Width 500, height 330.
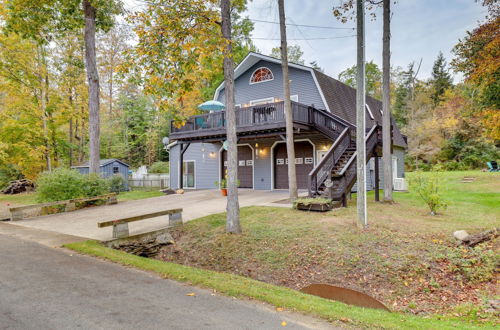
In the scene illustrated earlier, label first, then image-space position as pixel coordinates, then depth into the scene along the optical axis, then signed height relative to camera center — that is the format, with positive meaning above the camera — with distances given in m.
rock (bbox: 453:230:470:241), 6.02 -1.43
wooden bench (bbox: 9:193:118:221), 9.64 -1.06
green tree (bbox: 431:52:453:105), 35.19 +10.83
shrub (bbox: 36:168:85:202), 11.10 -0.39
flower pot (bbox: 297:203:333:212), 8.70 -1.12
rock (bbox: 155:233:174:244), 7.19 -1.64
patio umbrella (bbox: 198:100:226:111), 15.30 +3.56
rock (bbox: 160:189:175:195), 16.89 -1.10
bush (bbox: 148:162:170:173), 27.78 +0.54
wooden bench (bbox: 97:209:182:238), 6.53 -1.15
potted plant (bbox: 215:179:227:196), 13.91 -0.77
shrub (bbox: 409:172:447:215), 8.33 -0.58
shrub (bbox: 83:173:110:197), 12.16 -0.46
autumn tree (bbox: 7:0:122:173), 12.08 +6.76
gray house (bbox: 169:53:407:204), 12.32 +1.84
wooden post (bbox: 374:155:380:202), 10.83 -0.58
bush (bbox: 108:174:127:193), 18.16 -0.49
